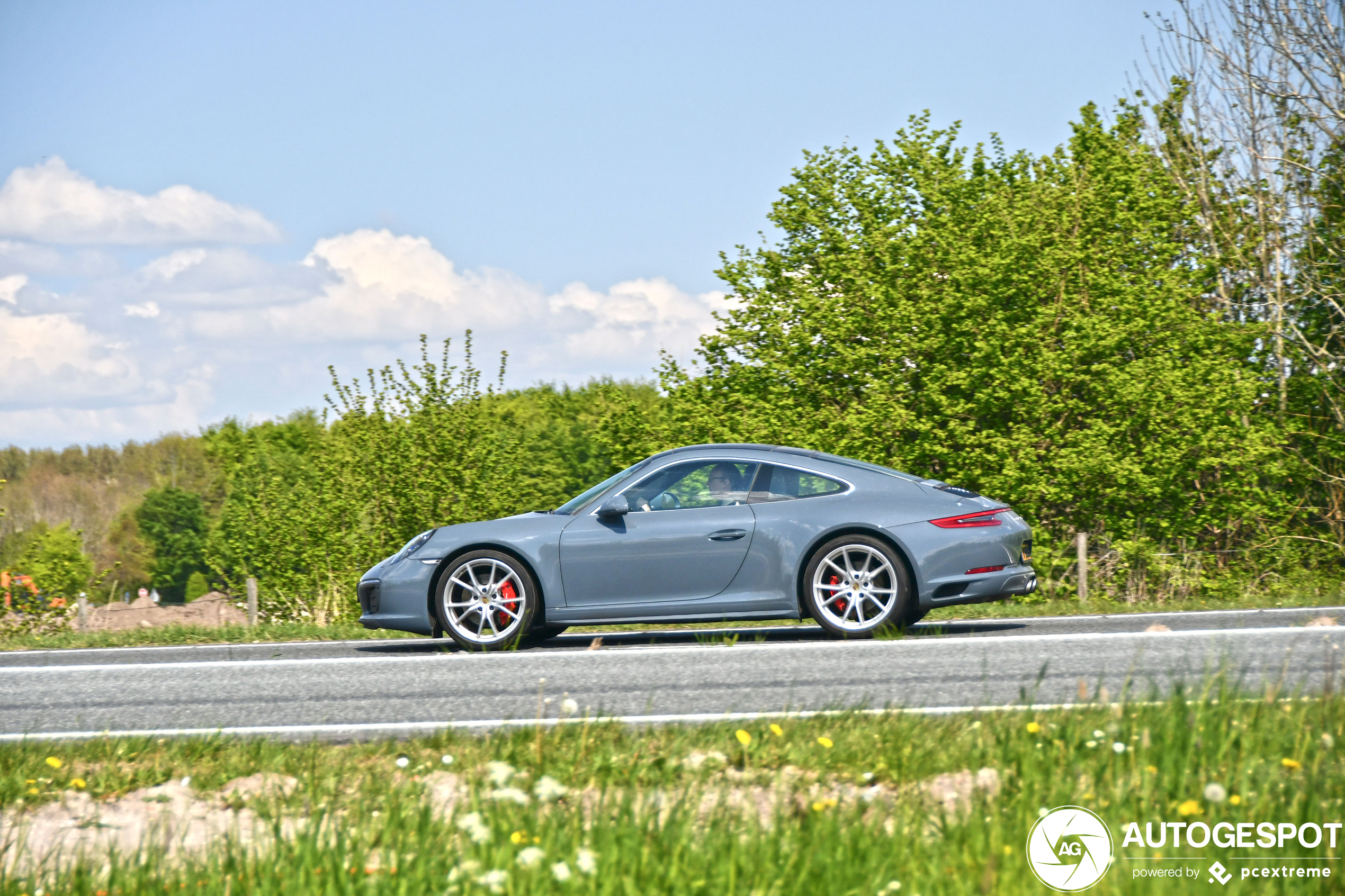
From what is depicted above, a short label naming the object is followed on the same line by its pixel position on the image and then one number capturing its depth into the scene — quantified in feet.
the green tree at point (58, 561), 161.27
